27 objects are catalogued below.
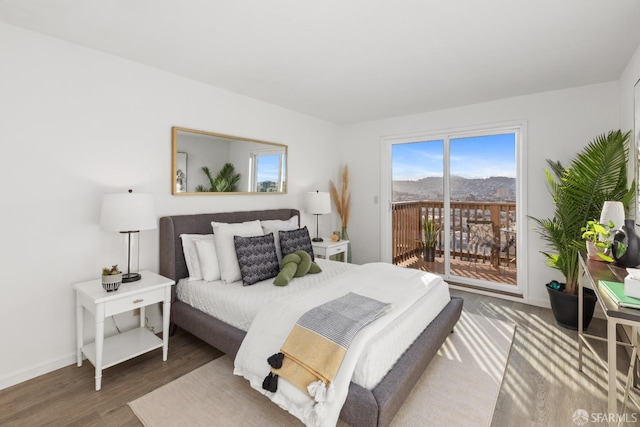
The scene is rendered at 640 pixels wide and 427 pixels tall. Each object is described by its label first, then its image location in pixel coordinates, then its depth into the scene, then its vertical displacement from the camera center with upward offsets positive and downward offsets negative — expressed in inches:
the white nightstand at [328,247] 161.2 -16.9
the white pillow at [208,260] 107.9 -16.1
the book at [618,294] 50.5 -13.3
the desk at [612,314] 48.8 -15.4
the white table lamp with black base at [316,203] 165.6 +6.9
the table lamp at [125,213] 89.7 +0.3
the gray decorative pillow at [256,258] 105.8 -15.3
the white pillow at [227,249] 107.3 -12.1
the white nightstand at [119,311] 82.9 -27.5
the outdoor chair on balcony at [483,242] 161.2 -13.1
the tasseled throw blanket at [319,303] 61.6 -26.5
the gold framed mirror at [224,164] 120.0 +22.5
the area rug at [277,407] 71.7 -46.9
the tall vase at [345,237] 194.1 -13.2
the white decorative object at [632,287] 50.9 -11.3
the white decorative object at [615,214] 84.4 +1.3
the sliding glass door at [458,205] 154.6 +6.9
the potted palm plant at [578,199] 110.1 +7.2
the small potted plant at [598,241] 82.4 -6.3
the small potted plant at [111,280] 86.7 -18.7
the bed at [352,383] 61.4 -34.5
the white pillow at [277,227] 127.2 -5.1
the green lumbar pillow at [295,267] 104.3 -18.9
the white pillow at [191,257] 110.3 -15.3
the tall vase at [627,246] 72.0 -6.4
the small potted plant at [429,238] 179.9 -12.5
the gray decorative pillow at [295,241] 124.6 -10.8
